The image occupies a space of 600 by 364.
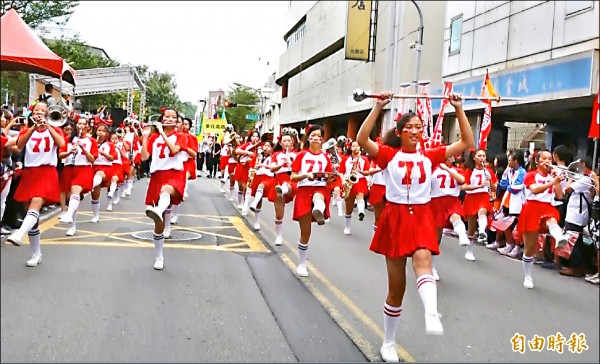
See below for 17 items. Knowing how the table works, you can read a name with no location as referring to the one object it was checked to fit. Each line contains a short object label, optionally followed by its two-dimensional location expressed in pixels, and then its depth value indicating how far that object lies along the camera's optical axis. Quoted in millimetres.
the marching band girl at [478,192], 7409
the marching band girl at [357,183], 9109
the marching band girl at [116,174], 8630
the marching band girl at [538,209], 5523
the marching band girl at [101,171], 7637
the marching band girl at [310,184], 5652
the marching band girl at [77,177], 6074
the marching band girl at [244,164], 9984
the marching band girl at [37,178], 4102
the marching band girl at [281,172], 6797
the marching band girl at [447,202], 5715
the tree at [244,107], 38512
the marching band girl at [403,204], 3193
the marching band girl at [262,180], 8977
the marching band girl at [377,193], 7531
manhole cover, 7419
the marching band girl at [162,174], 5410
